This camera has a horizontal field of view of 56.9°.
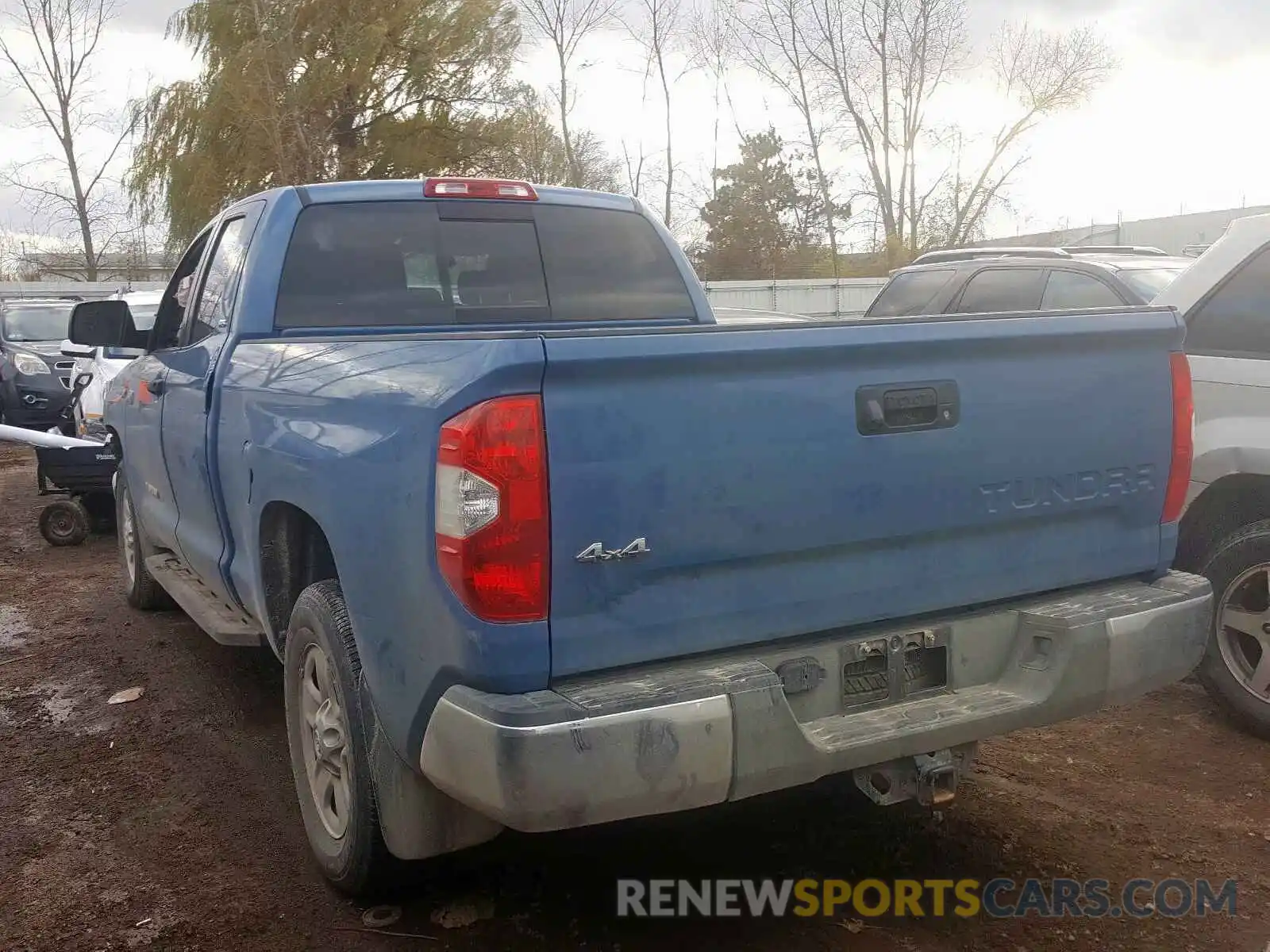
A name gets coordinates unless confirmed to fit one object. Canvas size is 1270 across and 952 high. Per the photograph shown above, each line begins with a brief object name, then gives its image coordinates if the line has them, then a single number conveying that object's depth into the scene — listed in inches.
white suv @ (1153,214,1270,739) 179.3
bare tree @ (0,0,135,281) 1323.8
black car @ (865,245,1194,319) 309.7
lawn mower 354.9
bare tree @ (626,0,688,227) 1396.4
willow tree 967.6
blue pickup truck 99.7
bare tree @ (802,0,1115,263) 1282.0
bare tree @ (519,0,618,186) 1285.7
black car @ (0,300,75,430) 594.9
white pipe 352.2
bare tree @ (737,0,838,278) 1348.4
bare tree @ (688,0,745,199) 1398.0
